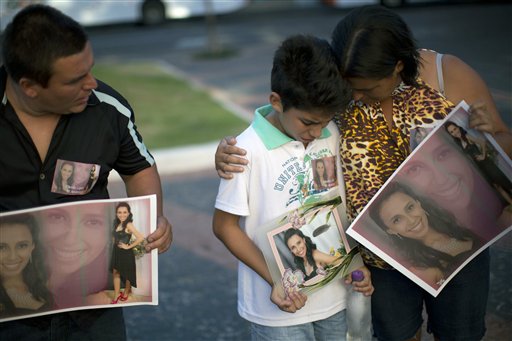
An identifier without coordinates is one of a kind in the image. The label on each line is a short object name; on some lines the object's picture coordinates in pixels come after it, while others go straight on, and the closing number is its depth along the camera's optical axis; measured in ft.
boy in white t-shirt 7.55
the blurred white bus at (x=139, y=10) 57.00
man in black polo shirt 7.30
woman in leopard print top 7.55
